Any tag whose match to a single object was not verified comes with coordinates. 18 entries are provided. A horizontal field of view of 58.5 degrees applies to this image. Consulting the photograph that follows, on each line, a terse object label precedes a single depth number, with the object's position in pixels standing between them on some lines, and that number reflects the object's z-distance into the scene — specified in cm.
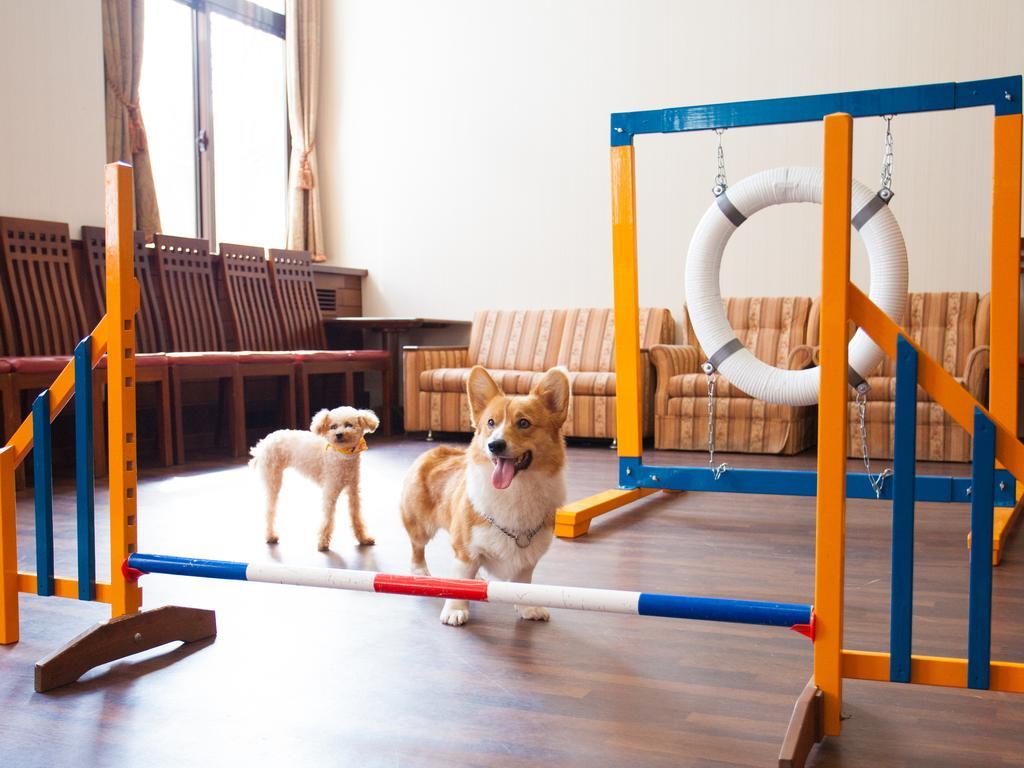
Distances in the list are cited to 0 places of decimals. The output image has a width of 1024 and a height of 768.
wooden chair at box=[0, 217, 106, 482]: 493
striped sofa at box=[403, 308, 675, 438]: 593
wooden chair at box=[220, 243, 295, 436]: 598
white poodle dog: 316
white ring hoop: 333
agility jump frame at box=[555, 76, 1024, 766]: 150
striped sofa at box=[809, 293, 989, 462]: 509
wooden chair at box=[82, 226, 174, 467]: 491
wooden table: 672
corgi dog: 226
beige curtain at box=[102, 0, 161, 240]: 589
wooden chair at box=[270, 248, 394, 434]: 629
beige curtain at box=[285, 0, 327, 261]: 746
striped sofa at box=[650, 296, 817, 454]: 553
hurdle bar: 159
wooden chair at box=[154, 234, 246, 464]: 526
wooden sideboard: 727
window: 652
